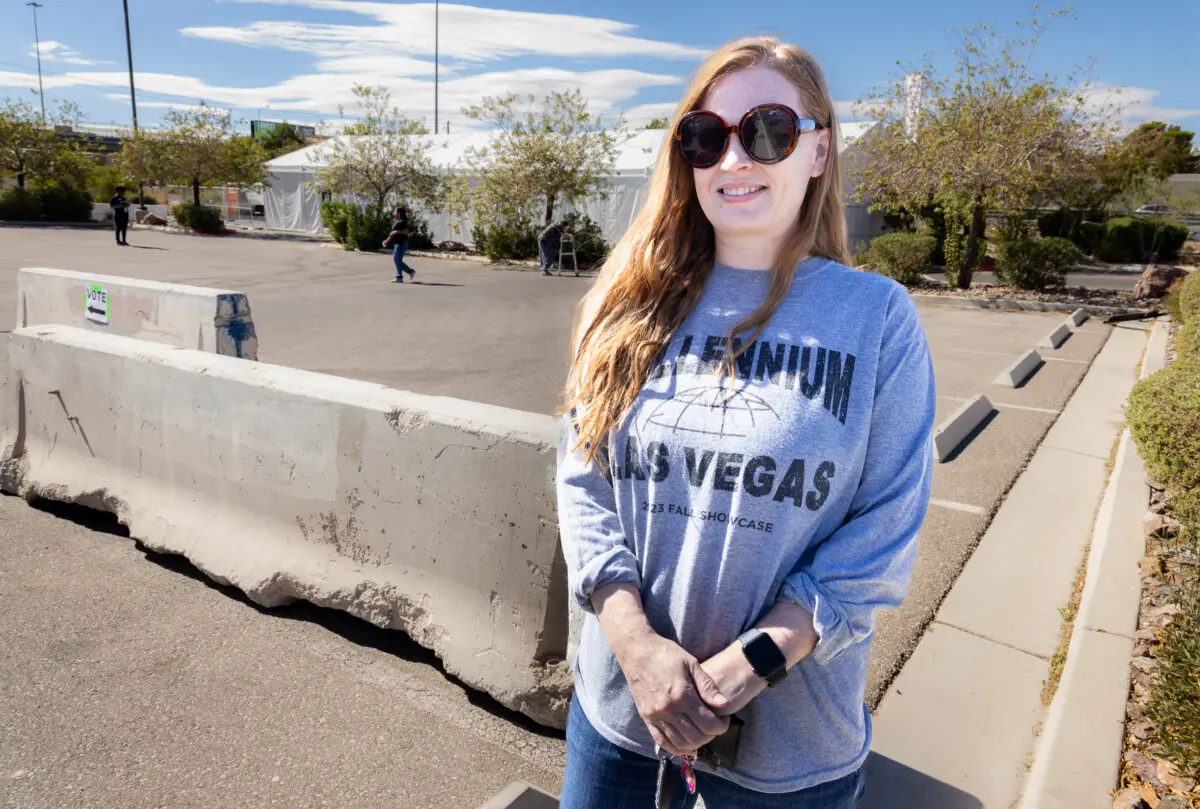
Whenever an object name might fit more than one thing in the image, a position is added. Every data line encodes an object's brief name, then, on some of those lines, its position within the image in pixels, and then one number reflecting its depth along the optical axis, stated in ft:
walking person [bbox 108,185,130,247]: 78.33
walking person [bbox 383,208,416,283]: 59.26
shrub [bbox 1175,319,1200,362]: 20.53
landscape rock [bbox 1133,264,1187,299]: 58.85
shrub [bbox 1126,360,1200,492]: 14.60
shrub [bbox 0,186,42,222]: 103.86
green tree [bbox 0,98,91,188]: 111.96
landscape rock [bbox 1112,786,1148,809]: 8.27
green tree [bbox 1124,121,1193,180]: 122.16
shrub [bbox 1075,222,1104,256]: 102.32
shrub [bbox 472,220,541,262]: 80.64
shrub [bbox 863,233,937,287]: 63.62
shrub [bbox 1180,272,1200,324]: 32.66
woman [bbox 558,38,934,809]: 4.53
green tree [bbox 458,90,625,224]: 80.18
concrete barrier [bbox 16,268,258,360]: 19.84
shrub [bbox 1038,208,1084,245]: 102.12
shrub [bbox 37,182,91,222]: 108.17
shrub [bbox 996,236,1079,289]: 60.95
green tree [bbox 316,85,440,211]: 94.43
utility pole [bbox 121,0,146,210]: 141.57
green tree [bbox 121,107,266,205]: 109.91
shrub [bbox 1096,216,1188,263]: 100.07
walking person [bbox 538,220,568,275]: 69.62
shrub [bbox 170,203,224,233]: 106.11
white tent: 82.17
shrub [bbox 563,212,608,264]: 77.61
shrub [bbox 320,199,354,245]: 91.97
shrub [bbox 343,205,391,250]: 88.22
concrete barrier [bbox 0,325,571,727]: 9.82
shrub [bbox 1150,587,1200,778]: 8.17
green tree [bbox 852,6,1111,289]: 55.67
